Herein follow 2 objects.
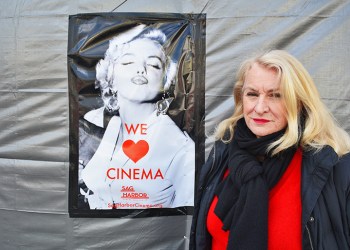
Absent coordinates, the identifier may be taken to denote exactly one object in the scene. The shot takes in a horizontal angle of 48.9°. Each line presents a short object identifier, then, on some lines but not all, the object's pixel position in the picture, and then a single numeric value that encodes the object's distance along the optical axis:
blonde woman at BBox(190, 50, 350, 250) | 1.32
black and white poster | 2.41
